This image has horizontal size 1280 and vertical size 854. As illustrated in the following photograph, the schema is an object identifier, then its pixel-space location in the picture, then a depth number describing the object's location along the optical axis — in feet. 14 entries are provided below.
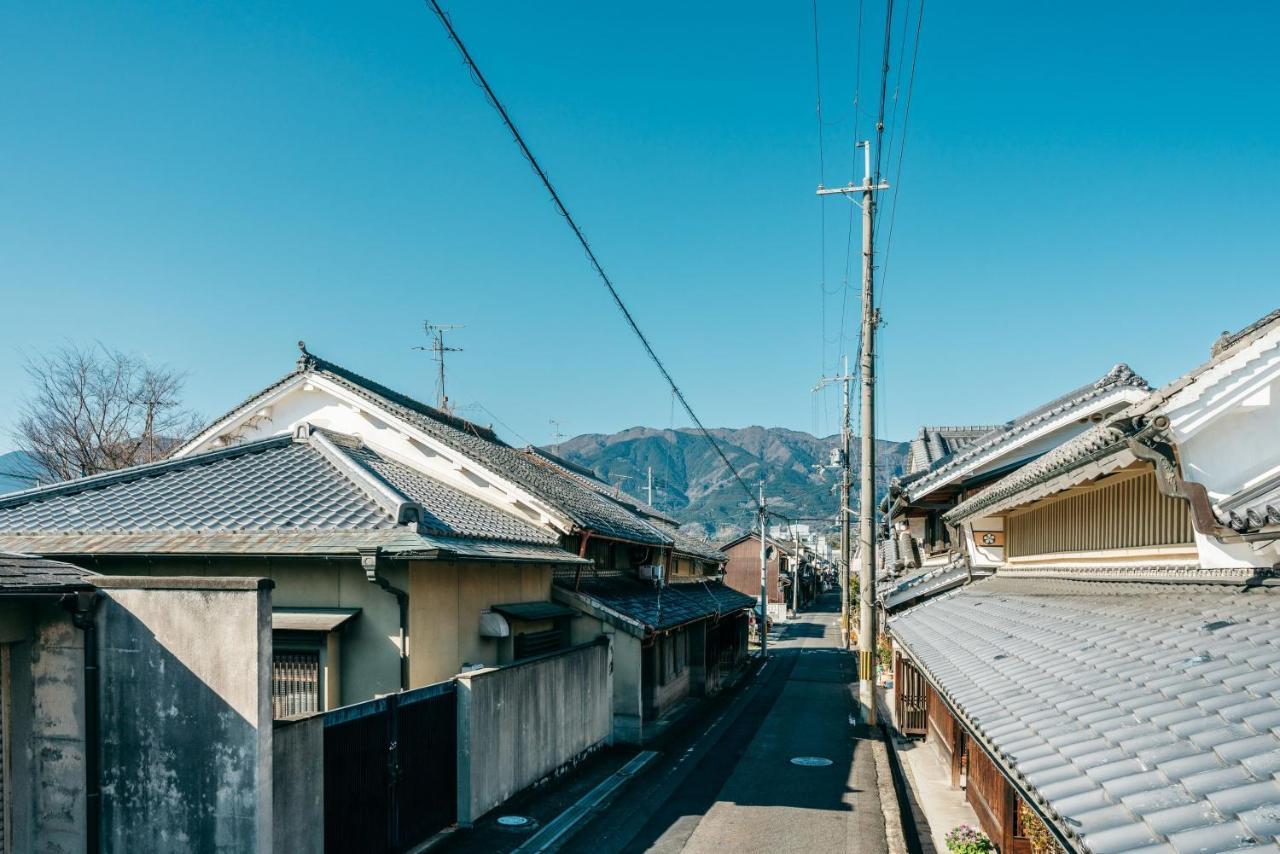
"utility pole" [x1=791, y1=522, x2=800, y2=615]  234.79
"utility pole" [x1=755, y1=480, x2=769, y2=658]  133.49
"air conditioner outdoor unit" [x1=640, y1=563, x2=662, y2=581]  82.38
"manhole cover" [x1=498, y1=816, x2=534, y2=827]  40.83
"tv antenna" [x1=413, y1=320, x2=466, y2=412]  119.85
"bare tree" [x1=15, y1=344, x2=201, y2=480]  115.24
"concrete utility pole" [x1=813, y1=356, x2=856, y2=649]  130.11
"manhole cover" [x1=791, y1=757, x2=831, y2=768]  57.67
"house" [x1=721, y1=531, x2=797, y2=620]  243.19
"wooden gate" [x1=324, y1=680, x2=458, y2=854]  31.30
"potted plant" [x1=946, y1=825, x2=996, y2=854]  33.81
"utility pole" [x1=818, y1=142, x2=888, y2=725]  67.05
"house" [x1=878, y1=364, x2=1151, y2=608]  49.85
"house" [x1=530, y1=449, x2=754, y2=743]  61.98
